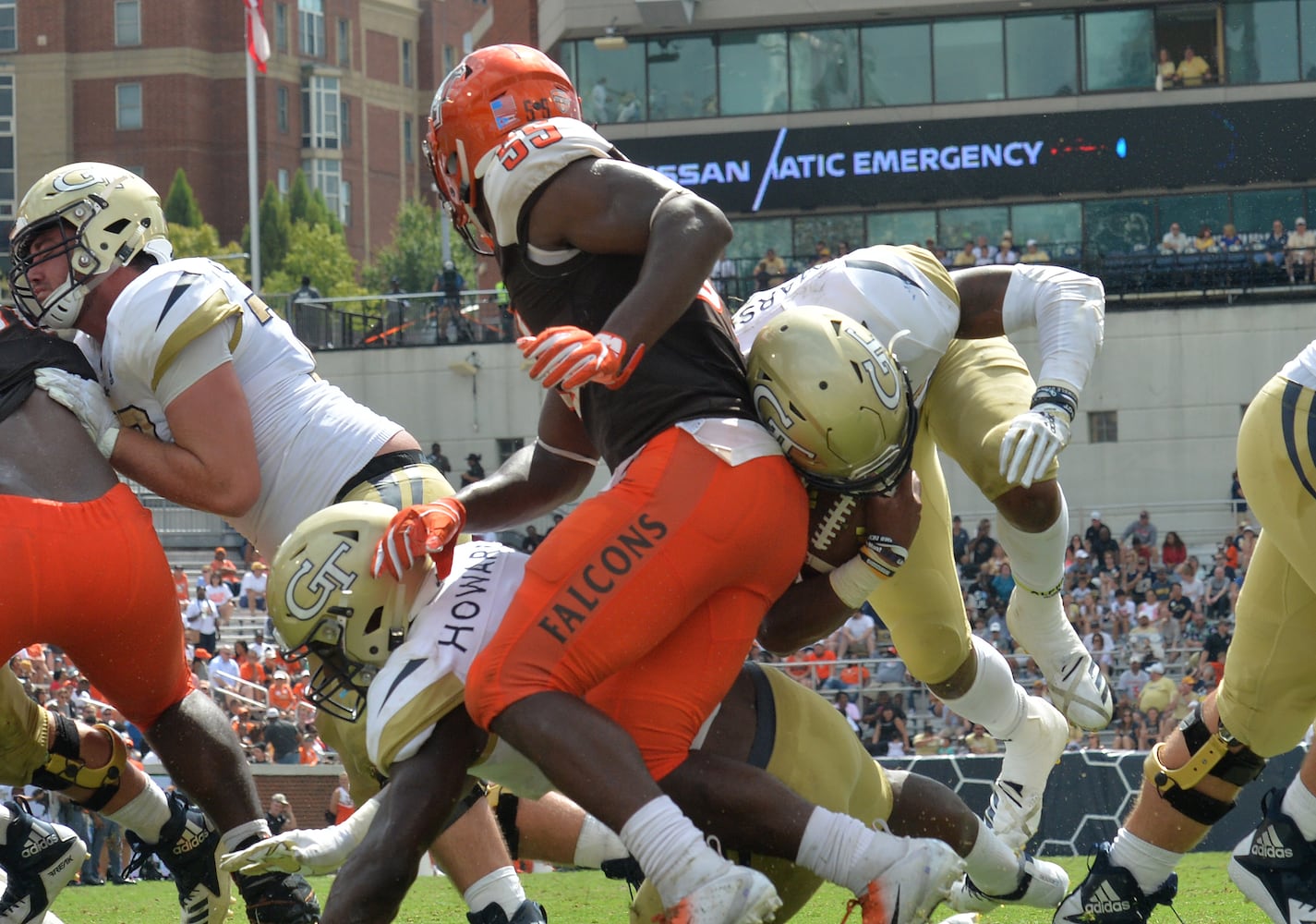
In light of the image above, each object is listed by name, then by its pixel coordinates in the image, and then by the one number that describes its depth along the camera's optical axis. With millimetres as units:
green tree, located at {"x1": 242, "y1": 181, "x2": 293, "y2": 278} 57734
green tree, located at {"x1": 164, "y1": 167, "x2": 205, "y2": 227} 55562
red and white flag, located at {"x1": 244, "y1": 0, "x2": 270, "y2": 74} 36656
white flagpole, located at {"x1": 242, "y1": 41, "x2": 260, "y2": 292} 36969
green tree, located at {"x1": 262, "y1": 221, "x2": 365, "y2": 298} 54281
